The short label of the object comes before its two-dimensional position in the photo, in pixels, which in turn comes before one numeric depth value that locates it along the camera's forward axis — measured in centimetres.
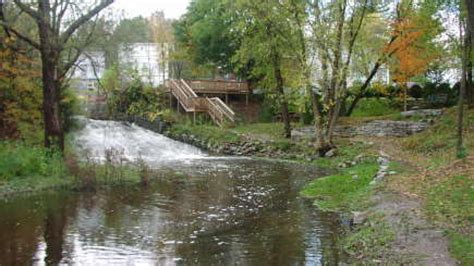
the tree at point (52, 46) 1745
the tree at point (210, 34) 3765
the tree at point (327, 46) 2219
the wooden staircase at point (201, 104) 3453
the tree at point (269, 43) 2419
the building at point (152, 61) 4956
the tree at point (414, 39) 2638
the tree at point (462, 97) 1505
